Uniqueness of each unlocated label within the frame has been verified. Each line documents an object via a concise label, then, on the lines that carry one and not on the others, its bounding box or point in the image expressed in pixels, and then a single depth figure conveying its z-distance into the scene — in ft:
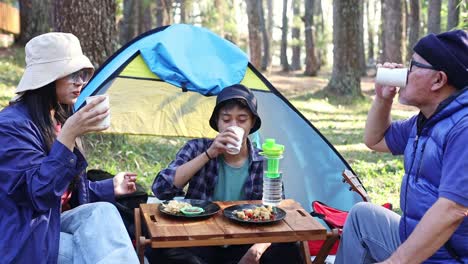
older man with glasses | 7.43
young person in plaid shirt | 10.45
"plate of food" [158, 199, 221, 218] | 9.17
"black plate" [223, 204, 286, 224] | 8.90
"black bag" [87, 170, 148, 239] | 12.20
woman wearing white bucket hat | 7.75
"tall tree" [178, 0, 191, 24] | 65.00
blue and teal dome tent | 13.53
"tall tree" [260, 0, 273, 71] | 77.54
